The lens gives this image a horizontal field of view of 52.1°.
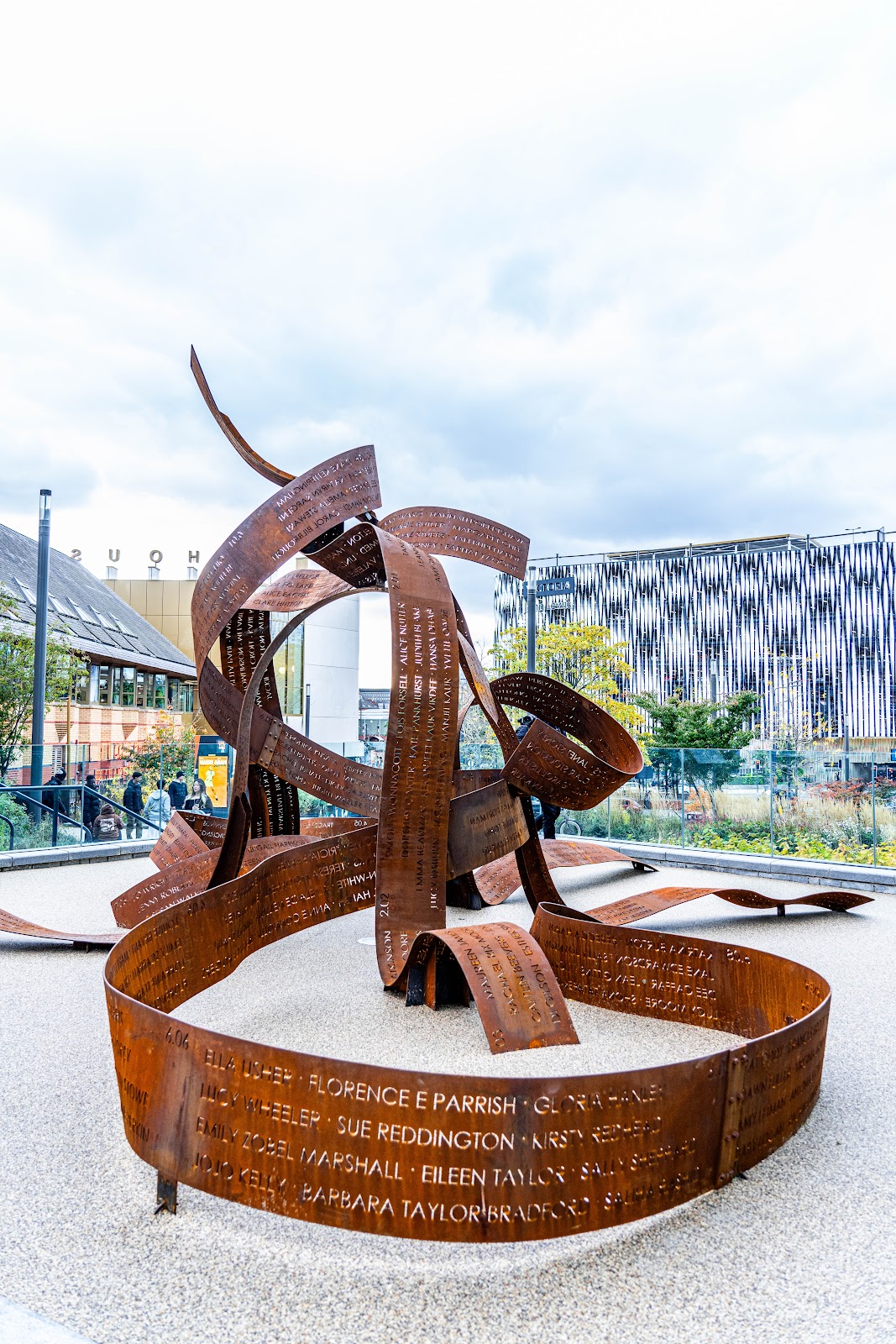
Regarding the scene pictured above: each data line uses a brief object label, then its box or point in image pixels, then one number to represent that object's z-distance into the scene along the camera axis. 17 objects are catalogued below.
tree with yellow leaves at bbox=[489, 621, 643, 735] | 32.03
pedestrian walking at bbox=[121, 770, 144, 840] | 16.27
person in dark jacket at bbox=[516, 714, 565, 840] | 13.00
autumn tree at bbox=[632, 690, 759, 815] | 26.12
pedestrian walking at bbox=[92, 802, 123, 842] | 14.48
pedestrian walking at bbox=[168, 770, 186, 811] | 16.97
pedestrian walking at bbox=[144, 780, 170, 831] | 15.94
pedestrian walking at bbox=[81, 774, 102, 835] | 14.51
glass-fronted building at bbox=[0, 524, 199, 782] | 30.70
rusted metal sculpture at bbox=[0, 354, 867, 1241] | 3.14
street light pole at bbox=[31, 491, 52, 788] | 15.38
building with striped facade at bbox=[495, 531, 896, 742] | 72.19
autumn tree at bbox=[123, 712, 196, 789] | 17.00
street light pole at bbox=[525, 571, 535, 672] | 20.16
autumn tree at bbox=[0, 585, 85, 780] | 21.73
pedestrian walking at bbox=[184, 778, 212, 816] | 16.70
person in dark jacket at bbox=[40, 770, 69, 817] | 14.03
